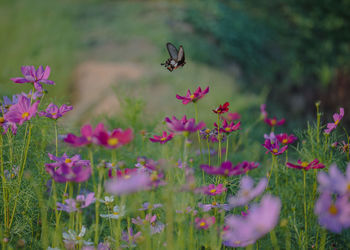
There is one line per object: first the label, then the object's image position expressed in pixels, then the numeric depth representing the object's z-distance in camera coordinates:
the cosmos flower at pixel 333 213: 1.40
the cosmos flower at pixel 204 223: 1.58
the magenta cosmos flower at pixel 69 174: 1.48
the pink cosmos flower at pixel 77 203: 1.55
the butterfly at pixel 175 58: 1.95
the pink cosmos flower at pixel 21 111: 1.62
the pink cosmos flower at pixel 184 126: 1.54
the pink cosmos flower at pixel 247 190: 1.43
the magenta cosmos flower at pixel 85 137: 1.48
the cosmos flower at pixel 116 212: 1.53
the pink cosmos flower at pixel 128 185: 1.35
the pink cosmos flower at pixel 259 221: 1.35
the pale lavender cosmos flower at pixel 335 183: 1.41
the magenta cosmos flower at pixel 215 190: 1.66
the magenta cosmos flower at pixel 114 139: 1.45
